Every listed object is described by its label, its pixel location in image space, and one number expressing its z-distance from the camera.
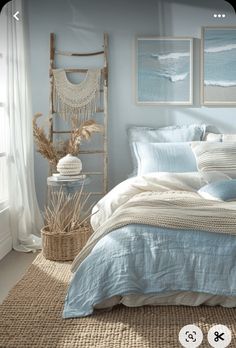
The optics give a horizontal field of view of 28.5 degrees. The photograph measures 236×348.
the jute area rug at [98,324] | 2.17
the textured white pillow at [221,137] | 4.31
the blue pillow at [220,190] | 3.05
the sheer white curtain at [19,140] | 3.81
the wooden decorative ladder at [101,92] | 4.48
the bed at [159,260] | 2.39
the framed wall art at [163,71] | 4.51
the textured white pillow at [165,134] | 4.38
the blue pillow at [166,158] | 3.97
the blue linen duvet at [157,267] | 2.38
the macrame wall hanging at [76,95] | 4.48
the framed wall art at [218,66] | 4.49
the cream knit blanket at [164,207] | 2.47
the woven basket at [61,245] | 3.55
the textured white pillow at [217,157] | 3.72
